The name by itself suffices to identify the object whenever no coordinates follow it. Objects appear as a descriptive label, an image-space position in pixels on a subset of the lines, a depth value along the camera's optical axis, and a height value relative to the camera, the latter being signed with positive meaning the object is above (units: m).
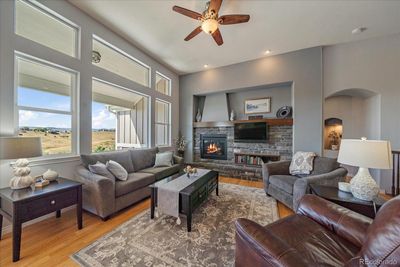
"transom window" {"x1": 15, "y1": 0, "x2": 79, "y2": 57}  2.22 +1.63
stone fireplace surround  4.35 -0.44
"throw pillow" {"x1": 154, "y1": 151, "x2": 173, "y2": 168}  3.77 -0.62
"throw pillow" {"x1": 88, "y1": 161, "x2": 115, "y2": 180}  2.40 -0.55
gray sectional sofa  2.23 -0.78
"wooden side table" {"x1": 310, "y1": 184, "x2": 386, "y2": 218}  1.64 -0.71
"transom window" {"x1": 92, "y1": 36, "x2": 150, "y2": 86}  3.23 +1.64
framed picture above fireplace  4.74 +0.86
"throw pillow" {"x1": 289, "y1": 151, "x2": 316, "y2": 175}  2.97 -0.57
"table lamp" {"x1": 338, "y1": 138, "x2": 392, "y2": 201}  1.53 -0.25
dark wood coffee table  2.01 -0.84
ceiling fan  2.21 +1.69
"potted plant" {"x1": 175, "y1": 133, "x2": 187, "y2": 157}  5.52 -0.39
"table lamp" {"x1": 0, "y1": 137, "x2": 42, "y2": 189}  1.66 -0.20
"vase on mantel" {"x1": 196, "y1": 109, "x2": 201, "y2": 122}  5.59 +0.60
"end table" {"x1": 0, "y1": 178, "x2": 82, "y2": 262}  1.56 -0.75
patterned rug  1.57 -1.22
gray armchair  2.25 -0.73
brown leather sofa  0.81 -0.71
